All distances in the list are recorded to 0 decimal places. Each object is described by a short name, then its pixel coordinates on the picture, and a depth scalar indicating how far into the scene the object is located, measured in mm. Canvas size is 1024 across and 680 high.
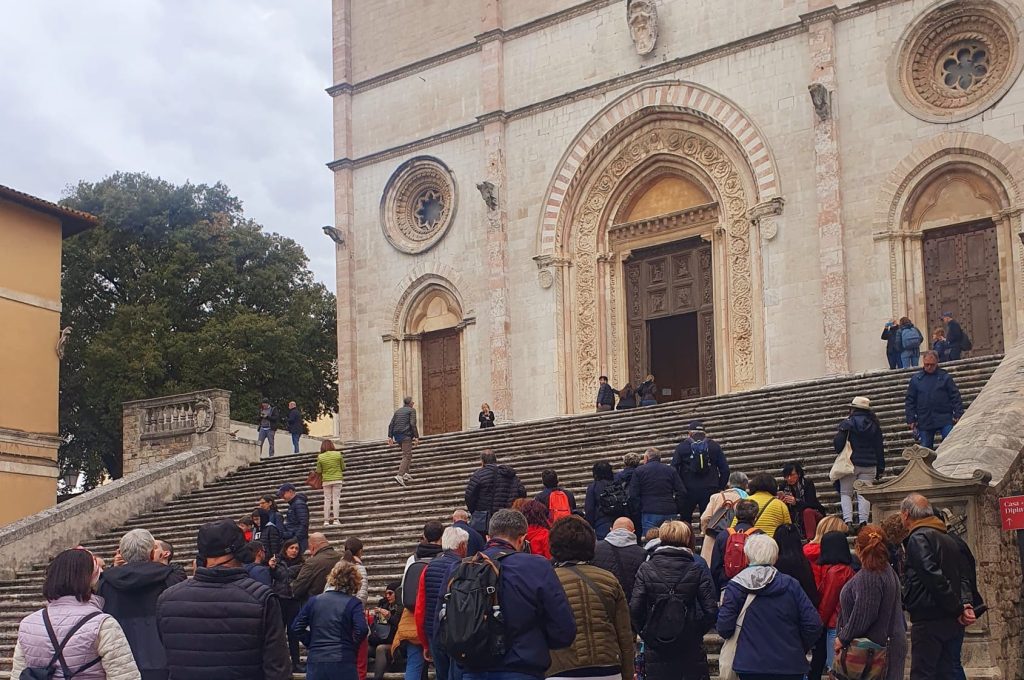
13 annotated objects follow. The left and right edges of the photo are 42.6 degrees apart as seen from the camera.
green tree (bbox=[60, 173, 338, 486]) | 35000
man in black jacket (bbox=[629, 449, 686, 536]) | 12336
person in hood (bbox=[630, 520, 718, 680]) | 7730
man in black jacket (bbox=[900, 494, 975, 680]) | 7746
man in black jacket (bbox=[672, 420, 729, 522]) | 12930
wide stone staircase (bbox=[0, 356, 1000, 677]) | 15953
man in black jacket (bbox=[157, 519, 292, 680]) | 6258
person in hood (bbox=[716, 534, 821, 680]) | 7203
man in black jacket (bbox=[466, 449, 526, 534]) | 12891
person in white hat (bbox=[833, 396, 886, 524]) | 12367
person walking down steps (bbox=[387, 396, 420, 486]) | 19516
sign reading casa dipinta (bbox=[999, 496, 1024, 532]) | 9656
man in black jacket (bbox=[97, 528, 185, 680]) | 7598
